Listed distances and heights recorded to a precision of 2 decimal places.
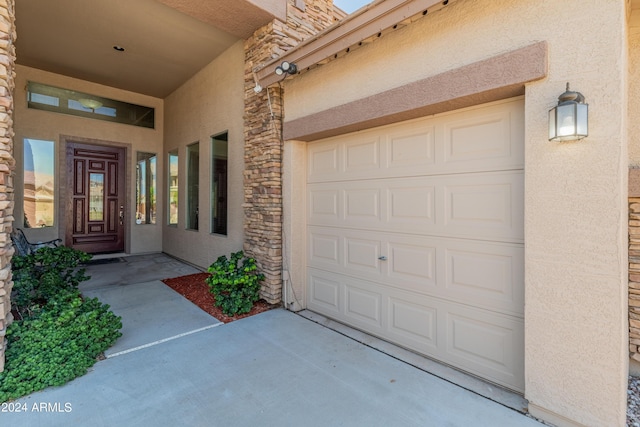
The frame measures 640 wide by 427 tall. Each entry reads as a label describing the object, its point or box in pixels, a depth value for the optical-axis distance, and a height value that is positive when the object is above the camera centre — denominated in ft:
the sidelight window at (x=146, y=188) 28.09 +2.18
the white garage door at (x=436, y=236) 8.39 -0.81
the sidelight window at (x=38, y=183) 22.53 +2.14
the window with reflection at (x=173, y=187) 26.07 +2.09
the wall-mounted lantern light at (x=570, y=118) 6.33 +1.98
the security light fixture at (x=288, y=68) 12.50 +5.88
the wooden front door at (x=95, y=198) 24.76 +1.16
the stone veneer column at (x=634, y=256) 8.70 -1.27
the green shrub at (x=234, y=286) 13.97 -3.52
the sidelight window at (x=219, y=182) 20.12 +1.96
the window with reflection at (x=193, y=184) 22.99 +2.12
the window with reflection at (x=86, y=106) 23.11 +8.76
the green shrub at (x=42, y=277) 11.07 -2.69
